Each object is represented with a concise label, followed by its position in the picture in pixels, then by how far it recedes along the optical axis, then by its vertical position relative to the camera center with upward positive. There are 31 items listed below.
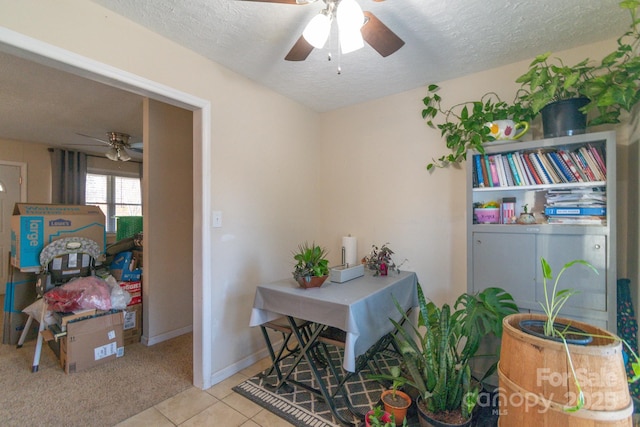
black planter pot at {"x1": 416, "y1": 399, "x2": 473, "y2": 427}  1.40 -1.05
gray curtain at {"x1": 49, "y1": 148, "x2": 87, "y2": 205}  4.44 +0.59
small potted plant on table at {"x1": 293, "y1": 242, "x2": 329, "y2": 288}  1.87 -0.38
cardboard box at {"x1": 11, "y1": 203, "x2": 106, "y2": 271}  2.51 -0.13
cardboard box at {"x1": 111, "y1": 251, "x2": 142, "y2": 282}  2.86 -0.57
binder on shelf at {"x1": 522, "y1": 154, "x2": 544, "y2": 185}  1.84 +0.30
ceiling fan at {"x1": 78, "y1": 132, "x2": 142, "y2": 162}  3.81 +0.96
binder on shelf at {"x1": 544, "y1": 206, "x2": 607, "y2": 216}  1.62 +0.02
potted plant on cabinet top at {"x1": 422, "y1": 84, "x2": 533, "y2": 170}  1.92 +0.69
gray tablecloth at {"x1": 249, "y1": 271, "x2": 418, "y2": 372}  1.56 -0.57
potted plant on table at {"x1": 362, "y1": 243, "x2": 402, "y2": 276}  2.35 -0.42
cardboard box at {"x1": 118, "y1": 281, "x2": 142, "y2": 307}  2.78 -0.76
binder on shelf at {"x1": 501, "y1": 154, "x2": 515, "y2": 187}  1.94 +0.30
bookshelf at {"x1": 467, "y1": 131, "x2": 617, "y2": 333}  1.57 -0.10
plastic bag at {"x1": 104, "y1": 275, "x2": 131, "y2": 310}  2.48 -0.75
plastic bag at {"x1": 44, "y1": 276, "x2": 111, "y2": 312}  2.27 -0.68
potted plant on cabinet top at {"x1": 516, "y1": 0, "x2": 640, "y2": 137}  1.42 +0.69
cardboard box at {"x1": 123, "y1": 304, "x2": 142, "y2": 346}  2.72 -1.08
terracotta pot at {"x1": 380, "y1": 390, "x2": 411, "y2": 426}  1.55 -1.08
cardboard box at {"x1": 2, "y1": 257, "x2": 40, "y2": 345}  2.70 -0.89
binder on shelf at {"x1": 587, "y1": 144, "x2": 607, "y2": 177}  1.62 +0.34
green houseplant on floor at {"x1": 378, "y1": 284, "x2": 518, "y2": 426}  1.47 -0.80
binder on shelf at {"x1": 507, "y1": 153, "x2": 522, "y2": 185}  1.91 +0.30
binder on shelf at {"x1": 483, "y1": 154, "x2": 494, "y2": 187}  2.00 +0.30
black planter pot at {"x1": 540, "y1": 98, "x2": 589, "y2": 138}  1.67 +0.58
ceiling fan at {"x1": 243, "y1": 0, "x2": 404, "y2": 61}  1.24 +0.90
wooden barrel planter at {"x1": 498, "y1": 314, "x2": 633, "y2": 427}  0.77 -0.49
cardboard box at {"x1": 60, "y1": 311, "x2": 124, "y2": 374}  2.21 -1.06
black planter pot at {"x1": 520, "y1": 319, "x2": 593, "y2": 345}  0.88 -0.41
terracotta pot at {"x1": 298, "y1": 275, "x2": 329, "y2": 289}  1.86 -0.45
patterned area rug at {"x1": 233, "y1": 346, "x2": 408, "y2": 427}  1.72 -1.24
